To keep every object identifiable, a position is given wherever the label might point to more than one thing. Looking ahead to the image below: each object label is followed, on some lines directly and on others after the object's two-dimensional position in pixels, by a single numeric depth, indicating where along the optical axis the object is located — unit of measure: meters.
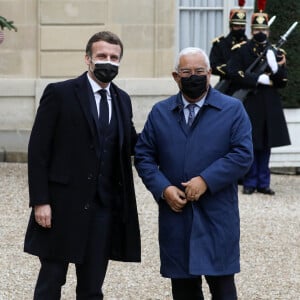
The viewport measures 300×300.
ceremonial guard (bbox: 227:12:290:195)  14.60
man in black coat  7.34
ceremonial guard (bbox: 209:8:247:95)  15.42
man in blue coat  7.15
